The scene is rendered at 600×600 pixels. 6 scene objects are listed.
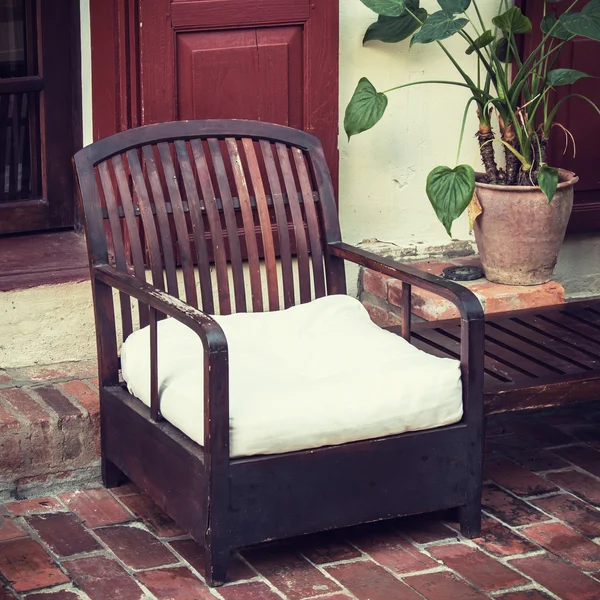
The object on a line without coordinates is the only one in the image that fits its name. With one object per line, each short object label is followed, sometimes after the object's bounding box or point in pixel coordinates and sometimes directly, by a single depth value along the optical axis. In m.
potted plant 4.04
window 4.12
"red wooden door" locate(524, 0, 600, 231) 4.61
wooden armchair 3.01
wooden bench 3.34
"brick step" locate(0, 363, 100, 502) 3.54
